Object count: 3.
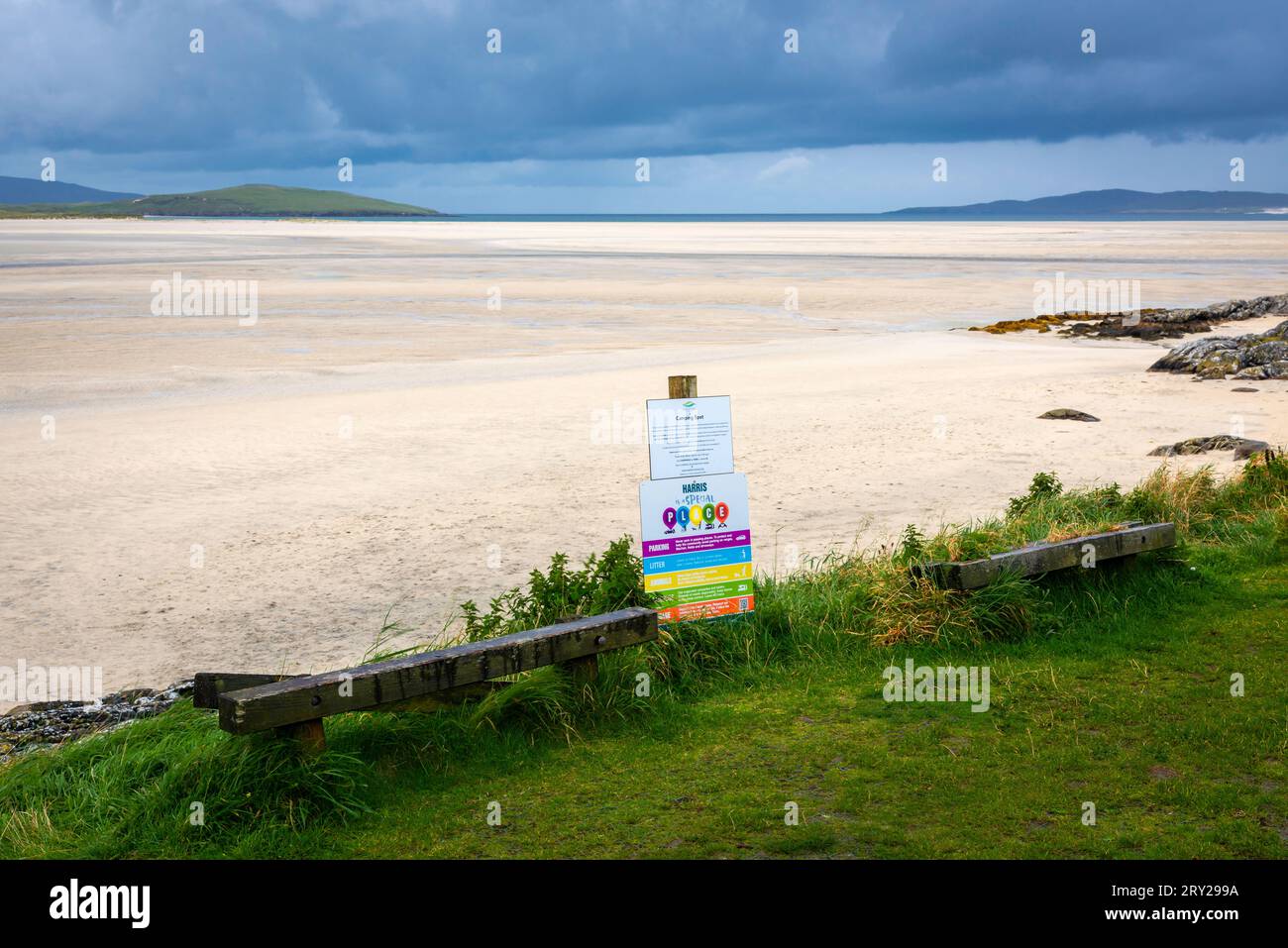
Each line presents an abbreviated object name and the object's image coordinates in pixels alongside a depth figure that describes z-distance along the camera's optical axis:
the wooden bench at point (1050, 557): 6.96
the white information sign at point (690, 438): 6.69
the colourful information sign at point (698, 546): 6.67
